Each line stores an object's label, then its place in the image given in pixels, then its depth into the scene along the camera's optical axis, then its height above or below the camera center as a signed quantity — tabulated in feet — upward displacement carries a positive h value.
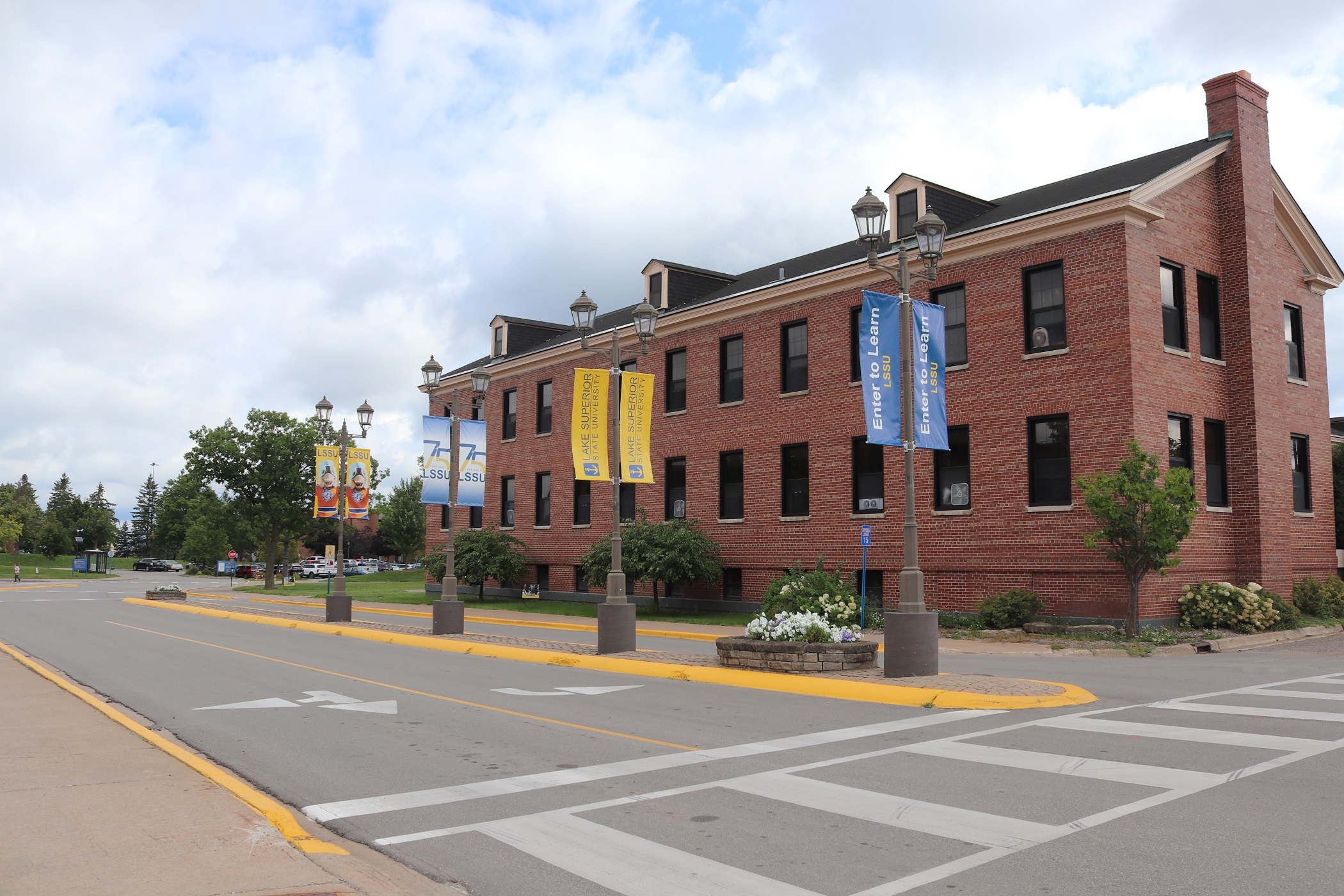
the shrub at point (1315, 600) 76.89 -5.06
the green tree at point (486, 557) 122.72 -2.68
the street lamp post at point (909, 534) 44.60 +0.04
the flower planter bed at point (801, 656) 46.39 -5.76
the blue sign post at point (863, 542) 70.08 -0.48
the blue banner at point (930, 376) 49.03 +7.96
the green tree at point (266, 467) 206.59 +14.44
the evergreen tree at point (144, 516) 587.19 +11.79
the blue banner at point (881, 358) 49.16 +8.98
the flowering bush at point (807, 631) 47.80 -4.63
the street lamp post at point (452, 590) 77.82 -4.39
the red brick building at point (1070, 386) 71.20 +11.96
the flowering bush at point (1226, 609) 68.39 -5.10
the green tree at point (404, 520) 268.82 +4.25
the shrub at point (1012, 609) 70.90 -5.28
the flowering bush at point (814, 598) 50.29 -3.26
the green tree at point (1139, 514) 61.57 +1.31
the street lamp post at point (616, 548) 60.18 -0.83
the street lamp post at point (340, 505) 97.14 +3.06
